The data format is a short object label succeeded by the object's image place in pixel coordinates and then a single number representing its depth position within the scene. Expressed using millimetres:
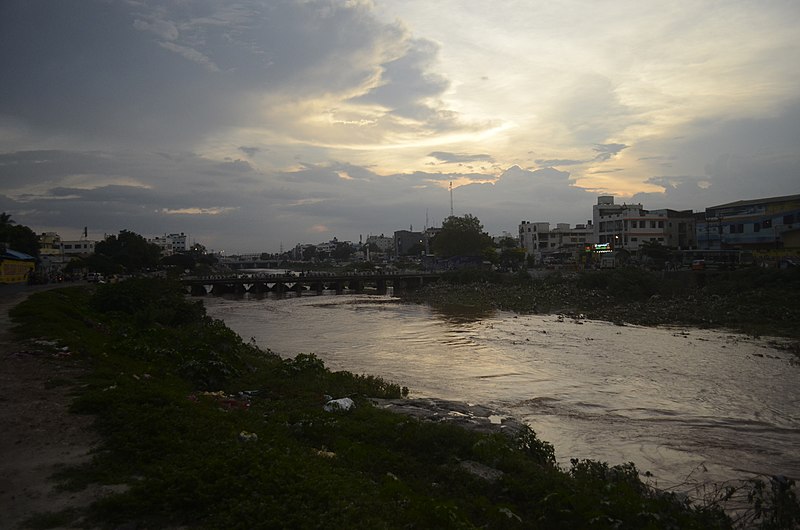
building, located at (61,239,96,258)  117675
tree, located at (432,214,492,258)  95312
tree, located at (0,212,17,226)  69369
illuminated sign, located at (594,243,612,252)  71625
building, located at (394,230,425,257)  169625
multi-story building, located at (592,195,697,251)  72250
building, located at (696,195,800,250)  51719
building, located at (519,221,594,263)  98750
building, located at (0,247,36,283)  45500
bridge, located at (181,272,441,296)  73750
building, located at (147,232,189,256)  177550
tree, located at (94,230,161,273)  83688
